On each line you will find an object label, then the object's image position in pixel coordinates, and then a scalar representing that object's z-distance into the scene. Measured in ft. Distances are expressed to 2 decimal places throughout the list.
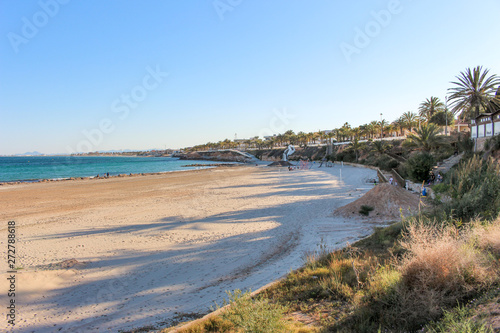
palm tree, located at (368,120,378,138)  264.31
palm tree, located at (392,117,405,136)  223.86
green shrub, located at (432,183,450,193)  43.88
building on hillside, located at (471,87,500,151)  88.99
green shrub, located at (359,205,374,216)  42.84
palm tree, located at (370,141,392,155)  140.77
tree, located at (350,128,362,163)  185.63
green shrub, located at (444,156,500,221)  24.93
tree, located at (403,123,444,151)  81.97
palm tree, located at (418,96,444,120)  177.10
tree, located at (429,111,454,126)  184.36
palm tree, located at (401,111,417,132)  212.64
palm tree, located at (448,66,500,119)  96.63
